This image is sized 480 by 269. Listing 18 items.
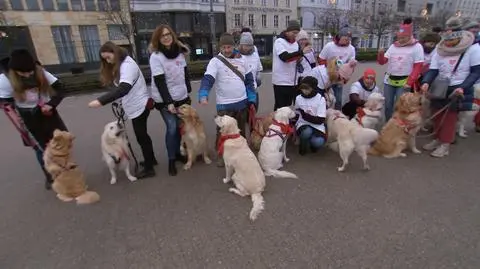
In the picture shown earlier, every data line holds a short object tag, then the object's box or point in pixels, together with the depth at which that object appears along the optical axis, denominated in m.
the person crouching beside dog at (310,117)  4.35
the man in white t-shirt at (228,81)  4.00
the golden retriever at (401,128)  4.27
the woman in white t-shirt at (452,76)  3.91
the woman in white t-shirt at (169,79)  3.74
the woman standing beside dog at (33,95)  3.36
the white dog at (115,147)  3.86
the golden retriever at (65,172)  3.48
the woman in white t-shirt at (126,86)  3.43
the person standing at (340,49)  5.28
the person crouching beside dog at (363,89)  5.06
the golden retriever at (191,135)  4.11
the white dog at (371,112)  4.54
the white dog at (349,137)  3.84
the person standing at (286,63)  4.66
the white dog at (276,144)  3.96
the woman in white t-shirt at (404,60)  4.82
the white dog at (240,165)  3.41
